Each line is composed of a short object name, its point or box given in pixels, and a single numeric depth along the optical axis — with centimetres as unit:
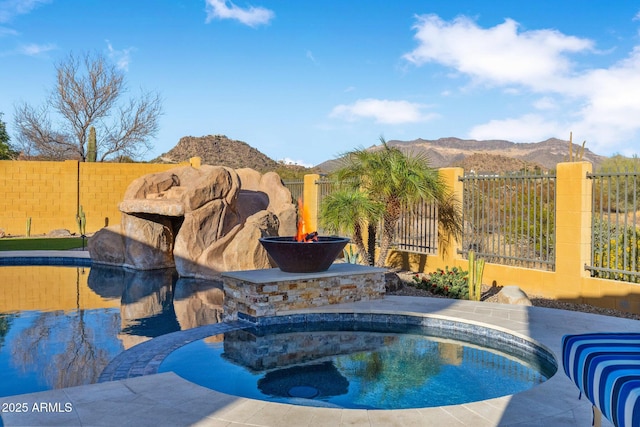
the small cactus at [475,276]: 915
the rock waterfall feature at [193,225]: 1200
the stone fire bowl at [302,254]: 779
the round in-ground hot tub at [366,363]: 503
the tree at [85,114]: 2994
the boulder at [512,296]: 880
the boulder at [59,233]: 2132
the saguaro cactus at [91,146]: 2720
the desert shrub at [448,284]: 967
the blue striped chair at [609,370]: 253
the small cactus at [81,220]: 2045
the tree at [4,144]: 3017
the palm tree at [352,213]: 1112
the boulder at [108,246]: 1391
